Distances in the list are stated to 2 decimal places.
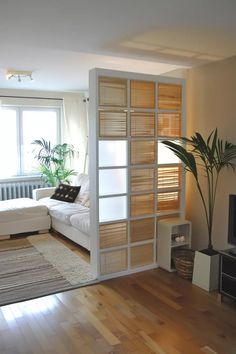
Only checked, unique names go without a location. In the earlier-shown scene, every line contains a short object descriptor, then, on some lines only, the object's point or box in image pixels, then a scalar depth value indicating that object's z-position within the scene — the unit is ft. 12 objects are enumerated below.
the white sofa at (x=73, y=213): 14.34
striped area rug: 10.89
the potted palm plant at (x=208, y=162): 11.02
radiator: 20.85
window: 21.21
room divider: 11.35
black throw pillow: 18.32
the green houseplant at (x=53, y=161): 21.42
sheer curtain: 22.24
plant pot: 10.94
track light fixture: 14.96
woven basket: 11.79
